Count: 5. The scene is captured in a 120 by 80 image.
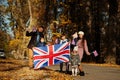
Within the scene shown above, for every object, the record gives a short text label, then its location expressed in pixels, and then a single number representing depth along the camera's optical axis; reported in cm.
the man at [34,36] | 1706
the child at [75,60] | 1653
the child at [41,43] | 1710
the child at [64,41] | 1800
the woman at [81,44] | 1669
